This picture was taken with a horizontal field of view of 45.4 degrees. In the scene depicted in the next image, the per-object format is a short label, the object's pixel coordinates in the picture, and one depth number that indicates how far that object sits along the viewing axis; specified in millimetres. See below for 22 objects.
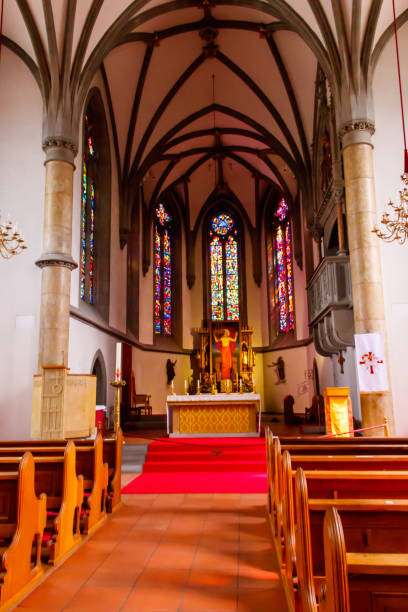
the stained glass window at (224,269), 24016
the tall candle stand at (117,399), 7856
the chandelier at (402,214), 6979
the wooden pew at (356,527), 2607
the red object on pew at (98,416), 11695
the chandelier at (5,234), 7547
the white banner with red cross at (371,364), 9344
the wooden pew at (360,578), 1712
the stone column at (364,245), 9568
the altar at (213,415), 11695
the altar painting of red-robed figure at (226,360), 19125
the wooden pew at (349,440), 6109
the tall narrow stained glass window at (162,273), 21703
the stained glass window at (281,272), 20984
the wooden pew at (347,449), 5293
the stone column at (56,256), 10477
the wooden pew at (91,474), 5266
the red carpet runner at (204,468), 7746
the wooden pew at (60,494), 4387
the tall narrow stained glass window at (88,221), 14156
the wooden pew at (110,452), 6184
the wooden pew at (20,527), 3471
